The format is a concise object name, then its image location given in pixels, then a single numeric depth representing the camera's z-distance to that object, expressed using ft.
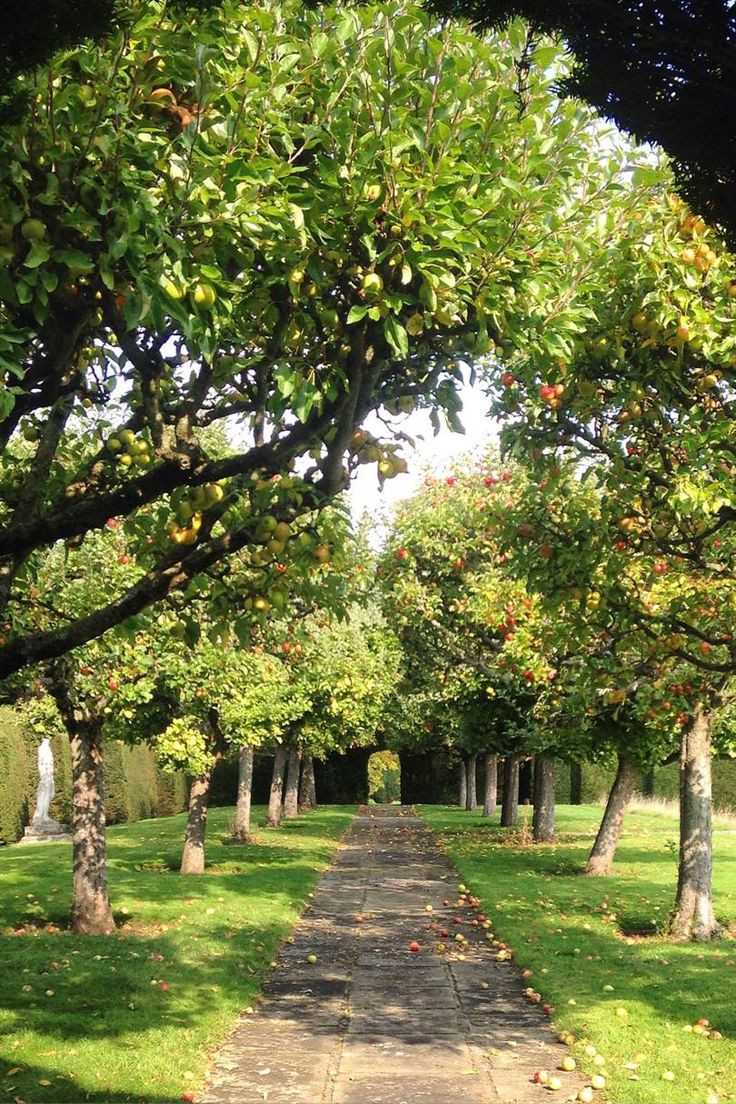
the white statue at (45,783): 105.40
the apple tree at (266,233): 16.49
